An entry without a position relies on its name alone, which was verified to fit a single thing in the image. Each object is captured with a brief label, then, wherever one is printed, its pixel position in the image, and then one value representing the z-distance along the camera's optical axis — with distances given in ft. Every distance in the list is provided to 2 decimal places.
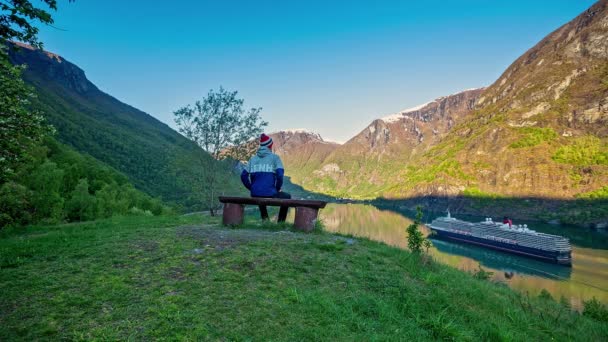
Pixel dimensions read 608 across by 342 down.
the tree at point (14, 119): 24.04
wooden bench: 31.44
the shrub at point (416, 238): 28.73
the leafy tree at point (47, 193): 60.18
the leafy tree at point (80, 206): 73.26
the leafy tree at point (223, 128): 91.45
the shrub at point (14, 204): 48.52
